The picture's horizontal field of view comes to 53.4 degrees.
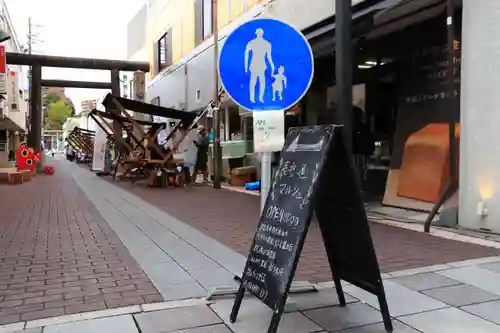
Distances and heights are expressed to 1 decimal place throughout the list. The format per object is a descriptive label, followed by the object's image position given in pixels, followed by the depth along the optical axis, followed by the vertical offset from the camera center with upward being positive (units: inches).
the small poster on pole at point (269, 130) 160.9 +5.0
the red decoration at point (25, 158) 811.4 -21.5
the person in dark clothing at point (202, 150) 677.9 -6.4
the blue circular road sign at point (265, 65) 157.1 +25.5
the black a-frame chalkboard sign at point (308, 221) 125.6 -20.5
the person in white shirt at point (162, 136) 677.9 +13.6
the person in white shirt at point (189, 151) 688.6 -8.3
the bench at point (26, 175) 704.4 -43.3
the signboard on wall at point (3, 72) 685.9 +104.5
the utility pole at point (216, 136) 589.0 +11.1
